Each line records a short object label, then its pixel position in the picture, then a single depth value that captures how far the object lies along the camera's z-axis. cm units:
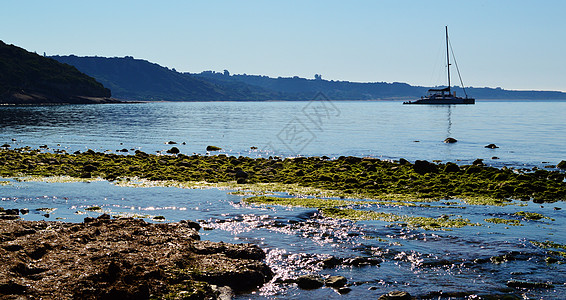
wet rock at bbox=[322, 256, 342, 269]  1420
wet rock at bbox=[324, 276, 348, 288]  1267
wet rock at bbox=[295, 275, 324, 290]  1266
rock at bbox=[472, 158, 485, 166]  3733
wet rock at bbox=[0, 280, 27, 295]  1057
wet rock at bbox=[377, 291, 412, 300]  1165
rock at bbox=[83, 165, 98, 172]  3247
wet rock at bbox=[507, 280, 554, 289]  1271
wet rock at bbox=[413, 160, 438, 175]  3154
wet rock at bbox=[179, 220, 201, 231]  1747
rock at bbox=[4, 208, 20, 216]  1902
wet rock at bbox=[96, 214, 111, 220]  1756
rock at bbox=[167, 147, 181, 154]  4606
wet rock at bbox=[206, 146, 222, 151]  5016
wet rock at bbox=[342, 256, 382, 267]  1431
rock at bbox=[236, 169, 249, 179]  3028
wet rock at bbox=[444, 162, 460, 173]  3167
